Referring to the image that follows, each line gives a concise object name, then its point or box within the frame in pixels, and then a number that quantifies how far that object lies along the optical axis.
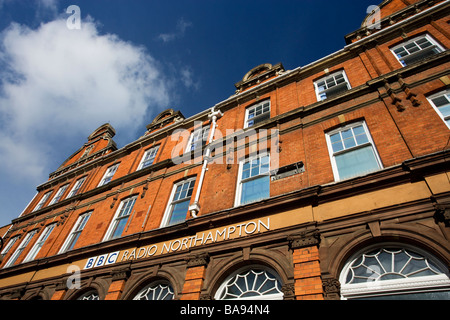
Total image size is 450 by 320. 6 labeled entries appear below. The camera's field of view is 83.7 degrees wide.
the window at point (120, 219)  11.71
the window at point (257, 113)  12.24
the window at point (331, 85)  10.59
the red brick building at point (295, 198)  5.68
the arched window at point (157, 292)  7.99
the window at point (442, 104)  7.00
